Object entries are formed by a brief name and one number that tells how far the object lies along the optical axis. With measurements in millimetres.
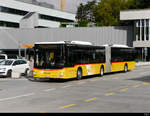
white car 24750
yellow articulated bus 20094
